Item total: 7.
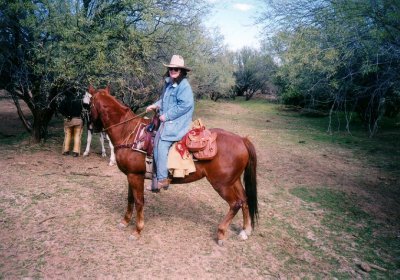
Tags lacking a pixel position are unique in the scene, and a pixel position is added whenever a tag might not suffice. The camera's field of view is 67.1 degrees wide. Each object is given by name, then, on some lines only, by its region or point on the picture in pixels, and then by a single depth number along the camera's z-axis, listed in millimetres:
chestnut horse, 4773
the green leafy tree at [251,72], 38834
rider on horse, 4539
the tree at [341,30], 5250
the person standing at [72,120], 8930
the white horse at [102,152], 8589
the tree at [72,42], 7113
